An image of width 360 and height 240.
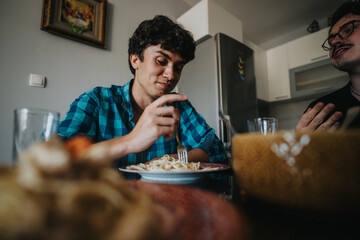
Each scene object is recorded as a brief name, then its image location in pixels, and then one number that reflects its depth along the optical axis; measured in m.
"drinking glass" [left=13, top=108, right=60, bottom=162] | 0.40
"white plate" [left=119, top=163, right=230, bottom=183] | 0.47
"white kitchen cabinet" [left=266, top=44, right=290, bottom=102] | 3.28
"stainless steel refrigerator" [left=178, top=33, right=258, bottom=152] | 2.13
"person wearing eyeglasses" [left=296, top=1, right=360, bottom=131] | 1.41
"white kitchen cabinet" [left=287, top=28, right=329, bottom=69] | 2.87
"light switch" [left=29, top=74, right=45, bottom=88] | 1.53
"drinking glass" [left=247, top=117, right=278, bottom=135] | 0.43
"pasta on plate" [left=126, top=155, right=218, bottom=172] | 0.58
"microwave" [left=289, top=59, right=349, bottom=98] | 2.72
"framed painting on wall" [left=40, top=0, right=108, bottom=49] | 1.61
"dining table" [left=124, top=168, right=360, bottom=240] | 0.19
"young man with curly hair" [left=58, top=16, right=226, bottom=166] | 0.91
